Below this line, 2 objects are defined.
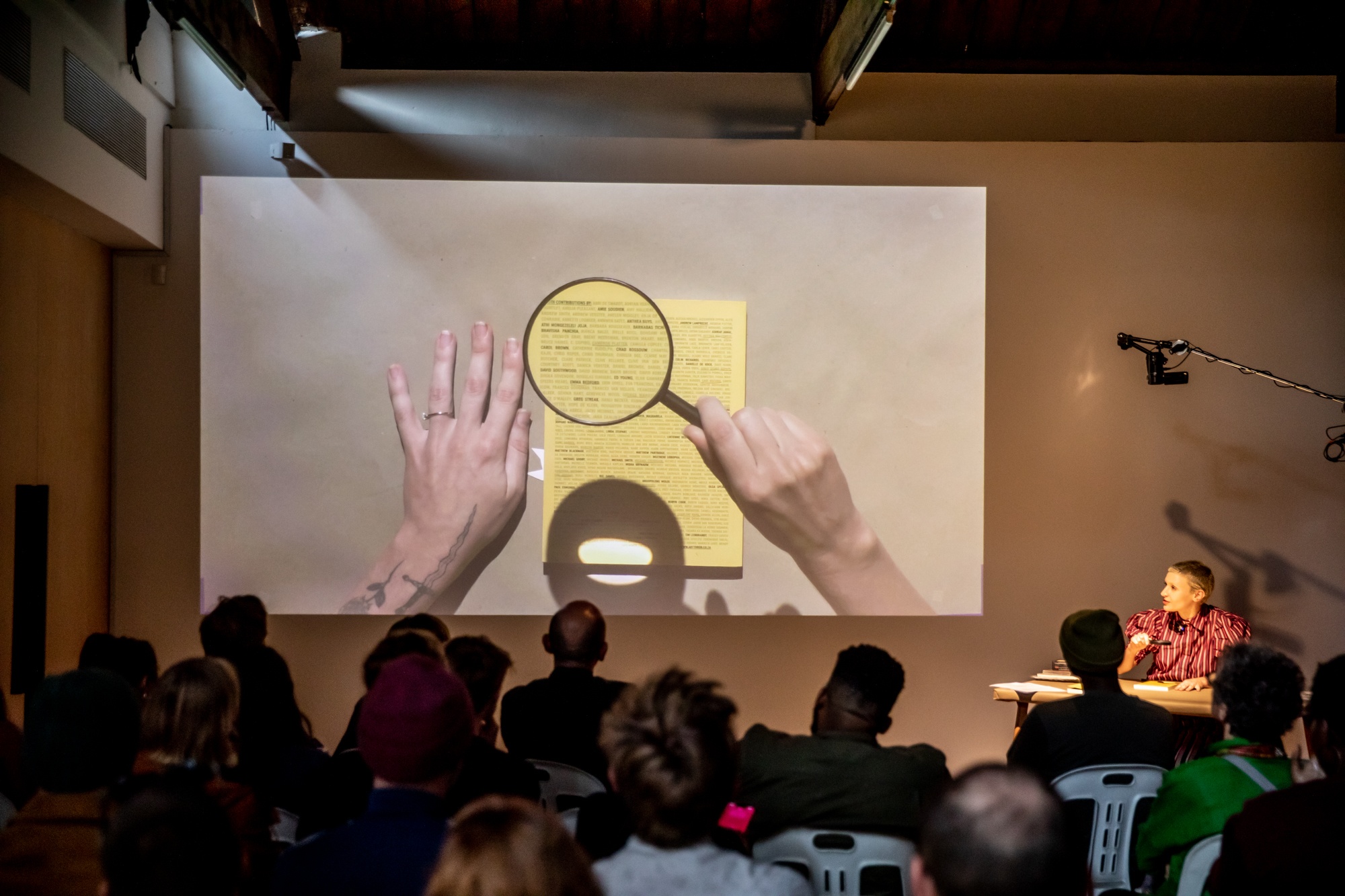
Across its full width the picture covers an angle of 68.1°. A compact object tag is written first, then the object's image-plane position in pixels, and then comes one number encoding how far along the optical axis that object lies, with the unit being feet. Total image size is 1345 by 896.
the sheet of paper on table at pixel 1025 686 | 14.27
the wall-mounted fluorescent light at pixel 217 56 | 12.41
